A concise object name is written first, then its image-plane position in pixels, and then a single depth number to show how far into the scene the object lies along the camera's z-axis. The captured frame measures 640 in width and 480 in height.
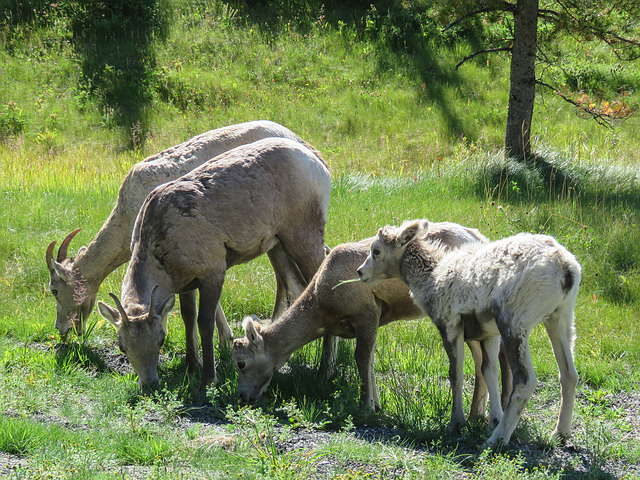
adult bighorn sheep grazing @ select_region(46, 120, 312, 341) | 15.93
